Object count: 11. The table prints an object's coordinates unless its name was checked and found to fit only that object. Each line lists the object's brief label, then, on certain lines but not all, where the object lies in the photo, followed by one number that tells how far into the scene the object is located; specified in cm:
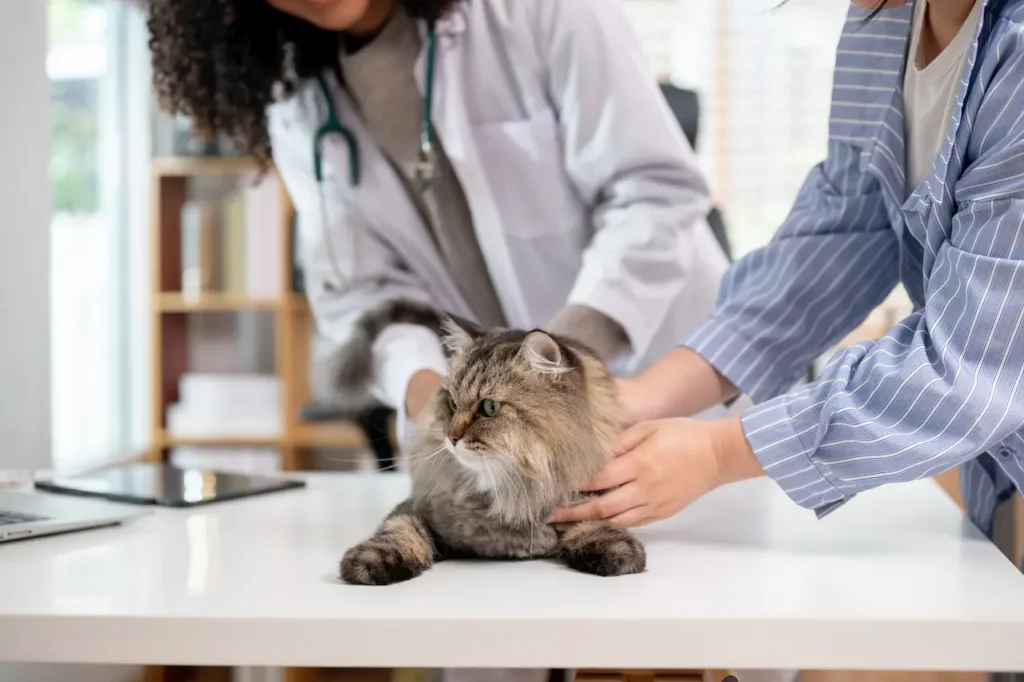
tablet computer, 132
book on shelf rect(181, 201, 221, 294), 390
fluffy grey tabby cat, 99
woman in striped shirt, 91
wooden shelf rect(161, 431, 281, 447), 386
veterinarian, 162
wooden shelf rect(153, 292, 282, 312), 387
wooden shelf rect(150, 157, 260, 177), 382
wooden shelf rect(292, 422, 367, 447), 387
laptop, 109
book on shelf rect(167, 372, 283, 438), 388
